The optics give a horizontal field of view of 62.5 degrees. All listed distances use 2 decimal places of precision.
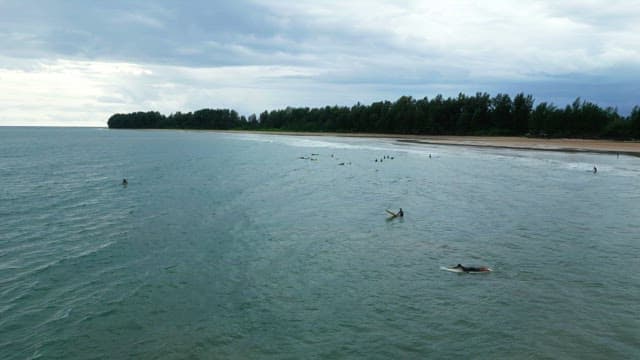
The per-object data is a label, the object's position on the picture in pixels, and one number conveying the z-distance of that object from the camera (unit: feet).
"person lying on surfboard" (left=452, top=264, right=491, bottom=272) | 77.56
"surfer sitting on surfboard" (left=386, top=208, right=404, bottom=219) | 122.16
